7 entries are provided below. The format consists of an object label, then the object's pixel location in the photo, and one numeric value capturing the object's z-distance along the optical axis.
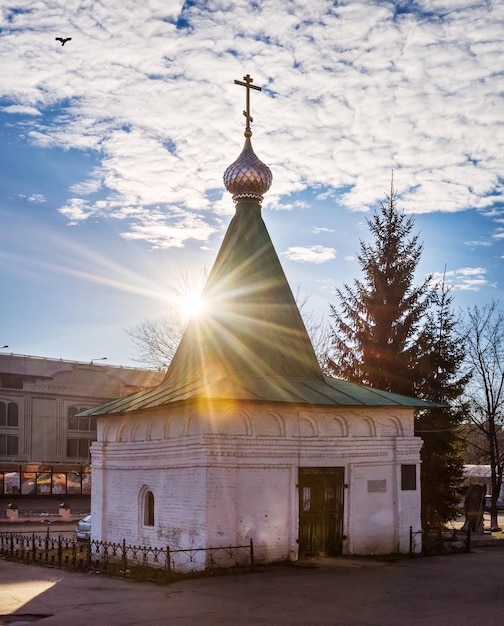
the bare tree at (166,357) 34.41
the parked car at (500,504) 48.09
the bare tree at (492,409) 28.96
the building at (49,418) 43.03
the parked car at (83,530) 22.12
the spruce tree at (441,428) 24.25
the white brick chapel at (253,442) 15.93
